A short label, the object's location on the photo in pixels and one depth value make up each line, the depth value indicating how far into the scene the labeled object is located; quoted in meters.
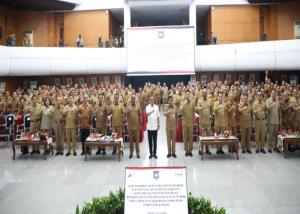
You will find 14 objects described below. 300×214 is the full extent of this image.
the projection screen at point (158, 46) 8.88
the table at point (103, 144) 7.79
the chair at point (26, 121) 10.23
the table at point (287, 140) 7.84
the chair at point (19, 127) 10.20
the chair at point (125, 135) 10.13
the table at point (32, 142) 8.09
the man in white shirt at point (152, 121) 7.83
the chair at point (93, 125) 10.05
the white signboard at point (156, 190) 2.63
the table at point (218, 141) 7.70
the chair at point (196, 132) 9.83
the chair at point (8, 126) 10.38
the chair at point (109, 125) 10.27
